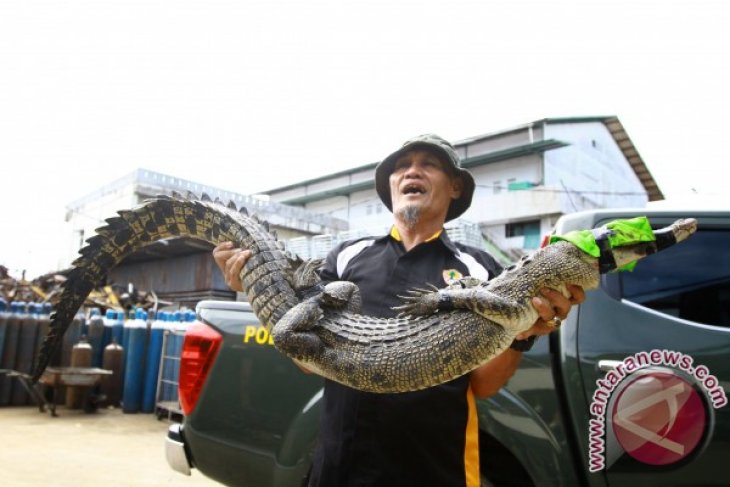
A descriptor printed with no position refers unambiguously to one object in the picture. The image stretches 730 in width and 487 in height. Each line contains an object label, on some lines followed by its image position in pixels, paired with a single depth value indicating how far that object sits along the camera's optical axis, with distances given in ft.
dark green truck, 6.56
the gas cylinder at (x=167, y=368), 25.73
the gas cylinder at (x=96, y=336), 28.27
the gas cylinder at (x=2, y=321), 25.57
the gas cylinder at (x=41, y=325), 26.99
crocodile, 5.57
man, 5.52
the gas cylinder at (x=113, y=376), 26.68
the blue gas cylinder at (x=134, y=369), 25.85
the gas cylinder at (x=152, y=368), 26.17
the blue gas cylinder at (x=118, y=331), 28.65
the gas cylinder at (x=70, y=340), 27.55
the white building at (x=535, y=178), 74.43
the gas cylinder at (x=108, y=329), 28.91
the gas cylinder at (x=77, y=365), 25.04
